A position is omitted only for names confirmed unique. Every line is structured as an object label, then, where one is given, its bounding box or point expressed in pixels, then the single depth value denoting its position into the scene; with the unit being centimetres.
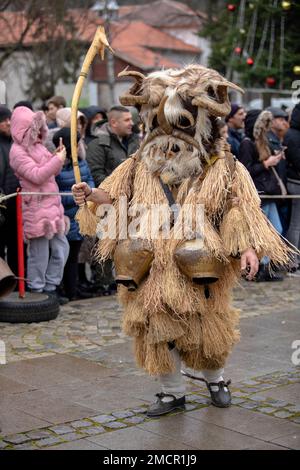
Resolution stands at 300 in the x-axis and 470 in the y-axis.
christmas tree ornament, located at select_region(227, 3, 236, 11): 1772
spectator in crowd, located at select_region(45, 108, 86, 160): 849
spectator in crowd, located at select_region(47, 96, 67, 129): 1016
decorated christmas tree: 1736
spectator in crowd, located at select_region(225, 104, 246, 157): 1017
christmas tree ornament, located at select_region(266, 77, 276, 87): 1766
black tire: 750
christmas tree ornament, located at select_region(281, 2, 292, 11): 1598
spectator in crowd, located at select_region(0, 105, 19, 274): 796
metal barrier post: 767
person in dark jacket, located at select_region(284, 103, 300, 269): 986
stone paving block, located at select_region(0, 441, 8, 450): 443
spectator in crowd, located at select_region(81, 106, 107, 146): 952
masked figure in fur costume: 474
